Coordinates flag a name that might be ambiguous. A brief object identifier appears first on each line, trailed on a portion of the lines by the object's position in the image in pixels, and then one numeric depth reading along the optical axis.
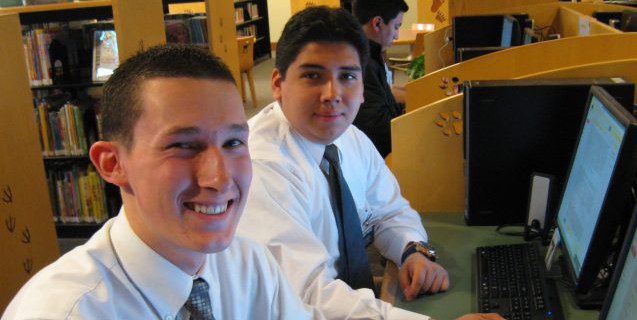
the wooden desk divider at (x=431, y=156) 2.12
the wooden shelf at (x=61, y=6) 3.74
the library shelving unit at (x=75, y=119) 3.80
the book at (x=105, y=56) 3.77
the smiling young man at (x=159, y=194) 0.96
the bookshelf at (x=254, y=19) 9.02
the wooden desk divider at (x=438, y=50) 4.63
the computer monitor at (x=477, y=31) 4.25
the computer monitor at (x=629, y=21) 3.62
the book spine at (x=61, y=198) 3.93
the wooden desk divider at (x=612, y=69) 1.94
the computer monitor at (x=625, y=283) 0.92
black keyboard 1.42
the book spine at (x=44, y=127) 3.80
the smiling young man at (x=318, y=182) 1.56
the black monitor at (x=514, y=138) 1.84
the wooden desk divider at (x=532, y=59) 2.68
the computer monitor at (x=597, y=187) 1.19
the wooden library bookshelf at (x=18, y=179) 2.94
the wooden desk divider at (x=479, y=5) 5.12
